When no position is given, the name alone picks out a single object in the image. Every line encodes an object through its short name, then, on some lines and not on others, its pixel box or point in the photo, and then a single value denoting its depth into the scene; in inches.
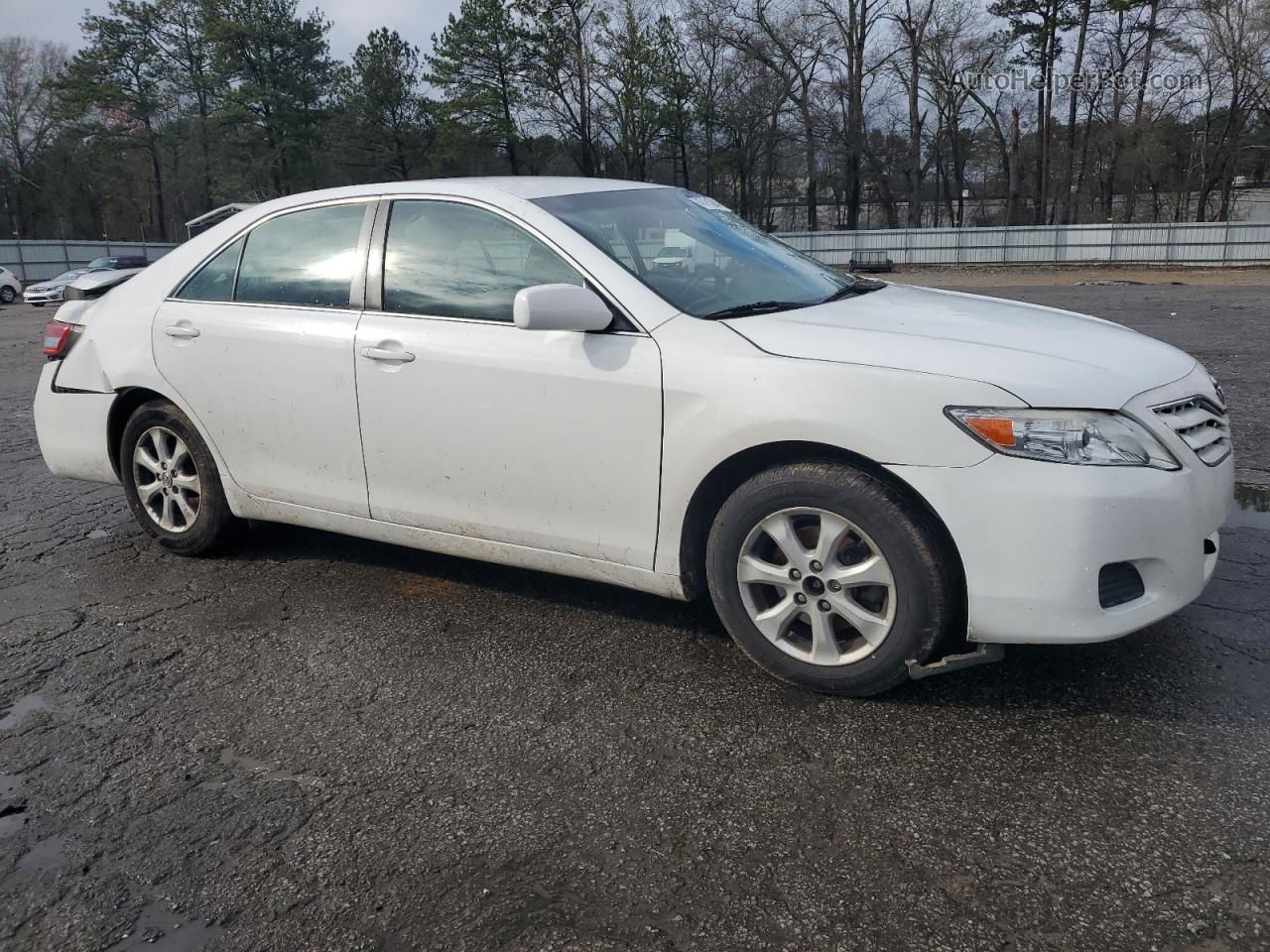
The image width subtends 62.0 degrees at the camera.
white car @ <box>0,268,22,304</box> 1379.2
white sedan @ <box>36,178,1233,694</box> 115.7
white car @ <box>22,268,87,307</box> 1282.0
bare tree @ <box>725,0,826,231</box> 2068.2
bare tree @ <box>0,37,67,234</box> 2362.2
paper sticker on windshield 179.6
